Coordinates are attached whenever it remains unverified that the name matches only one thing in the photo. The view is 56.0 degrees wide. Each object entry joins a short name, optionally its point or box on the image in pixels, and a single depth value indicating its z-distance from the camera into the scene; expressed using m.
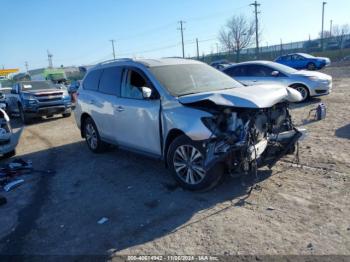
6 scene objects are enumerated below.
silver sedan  11.54
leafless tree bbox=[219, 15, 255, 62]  61.97
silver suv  4.40
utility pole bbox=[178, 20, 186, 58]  64.94
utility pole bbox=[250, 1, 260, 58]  51.71
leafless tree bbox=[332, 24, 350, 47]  52.20
